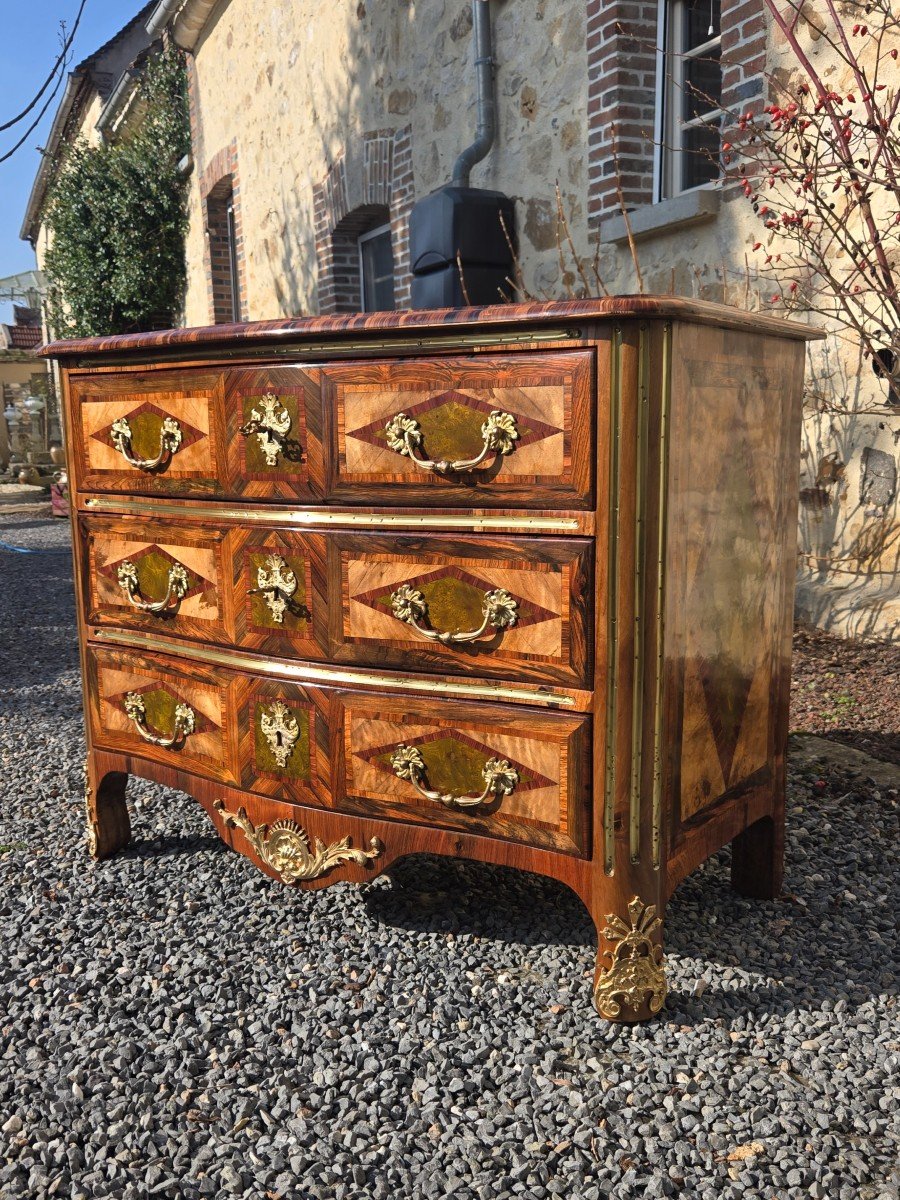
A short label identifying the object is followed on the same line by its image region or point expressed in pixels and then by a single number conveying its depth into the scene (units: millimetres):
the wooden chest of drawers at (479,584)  1821
